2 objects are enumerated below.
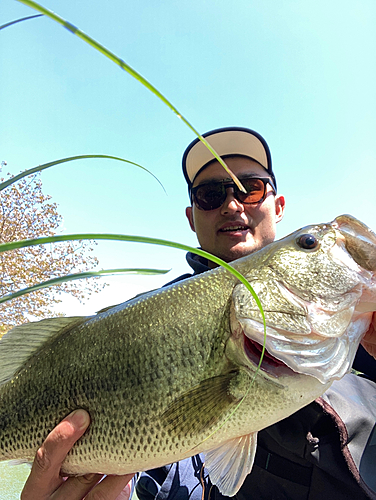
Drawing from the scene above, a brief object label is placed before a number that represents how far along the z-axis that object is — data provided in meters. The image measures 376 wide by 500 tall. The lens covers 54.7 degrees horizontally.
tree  10.46
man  0.32
